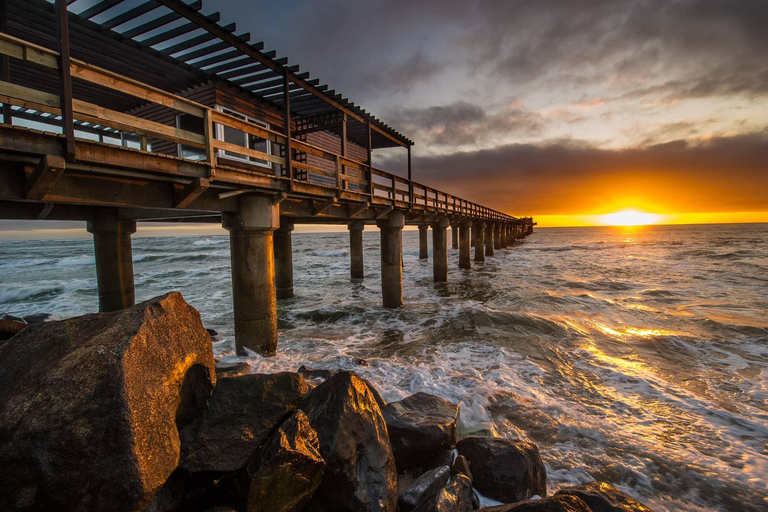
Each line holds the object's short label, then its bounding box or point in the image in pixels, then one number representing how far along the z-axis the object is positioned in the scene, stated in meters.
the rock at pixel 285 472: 2.79
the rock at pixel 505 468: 3.61
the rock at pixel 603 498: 2.87
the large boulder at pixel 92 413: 2.32
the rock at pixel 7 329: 4.77
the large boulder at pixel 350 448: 3.11
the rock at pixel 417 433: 3.85
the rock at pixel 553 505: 2.66
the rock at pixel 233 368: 5.31
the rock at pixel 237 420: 3.05
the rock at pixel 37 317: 11.76
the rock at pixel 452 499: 2.92
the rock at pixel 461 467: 3.62
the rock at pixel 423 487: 3.24
